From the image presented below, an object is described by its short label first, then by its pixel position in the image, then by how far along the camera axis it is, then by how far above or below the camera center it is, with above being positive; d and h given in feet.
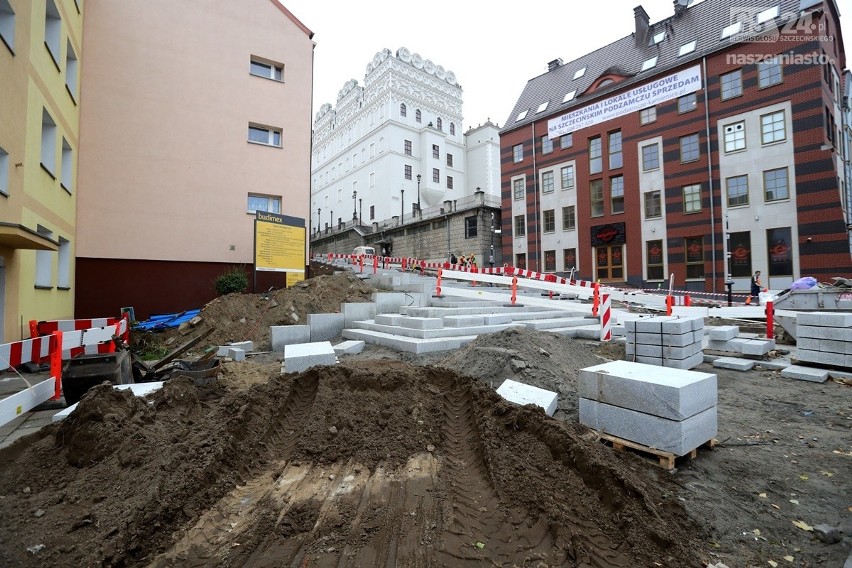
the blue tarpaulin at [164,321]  38.05 -2.34
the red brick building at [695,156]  66.39 +28.85
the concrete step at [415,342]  27.02 -3.36
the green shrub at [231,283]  45.32 +1.73
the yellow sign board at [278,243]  43.50 +6.30
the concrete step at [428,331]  29.27 -2.74
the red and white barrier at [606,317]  32.94 -1.92
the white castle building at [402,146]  164.04 +67.81
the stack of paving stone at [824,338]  22.11 -2.67
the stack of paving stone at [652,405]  11.82 -3.61
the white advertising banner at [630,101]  80.48 +43.89
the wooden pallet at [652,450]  11.74 -4.96
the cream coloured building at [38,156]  25.48 +11.39
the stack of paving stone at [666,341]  23.34 -2.91
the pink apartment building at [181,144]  44.73 +19.77
